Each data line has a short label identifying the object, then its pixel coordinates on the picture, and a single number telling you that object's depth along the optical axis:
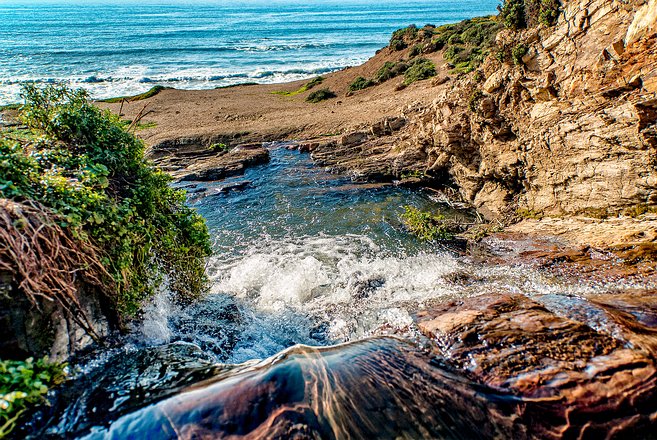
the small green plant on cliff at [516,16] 12.00
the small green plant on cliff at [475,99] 12.80
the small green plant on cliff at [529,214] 11.21
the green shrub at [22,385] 3.40
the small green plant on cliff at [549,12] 10.70
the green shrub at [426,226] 11.70
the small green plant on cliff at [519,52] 11.16
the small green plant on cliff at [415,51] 35.34
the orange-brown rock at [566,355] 3.73
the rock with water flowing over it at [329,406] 3.64
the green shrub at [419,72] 27.59
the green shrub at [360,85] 31.27
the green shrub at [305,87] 34.38
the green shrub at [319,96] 30.37
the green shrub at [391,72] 31.43
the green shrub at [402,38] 39.59
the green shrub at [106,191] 4.83
